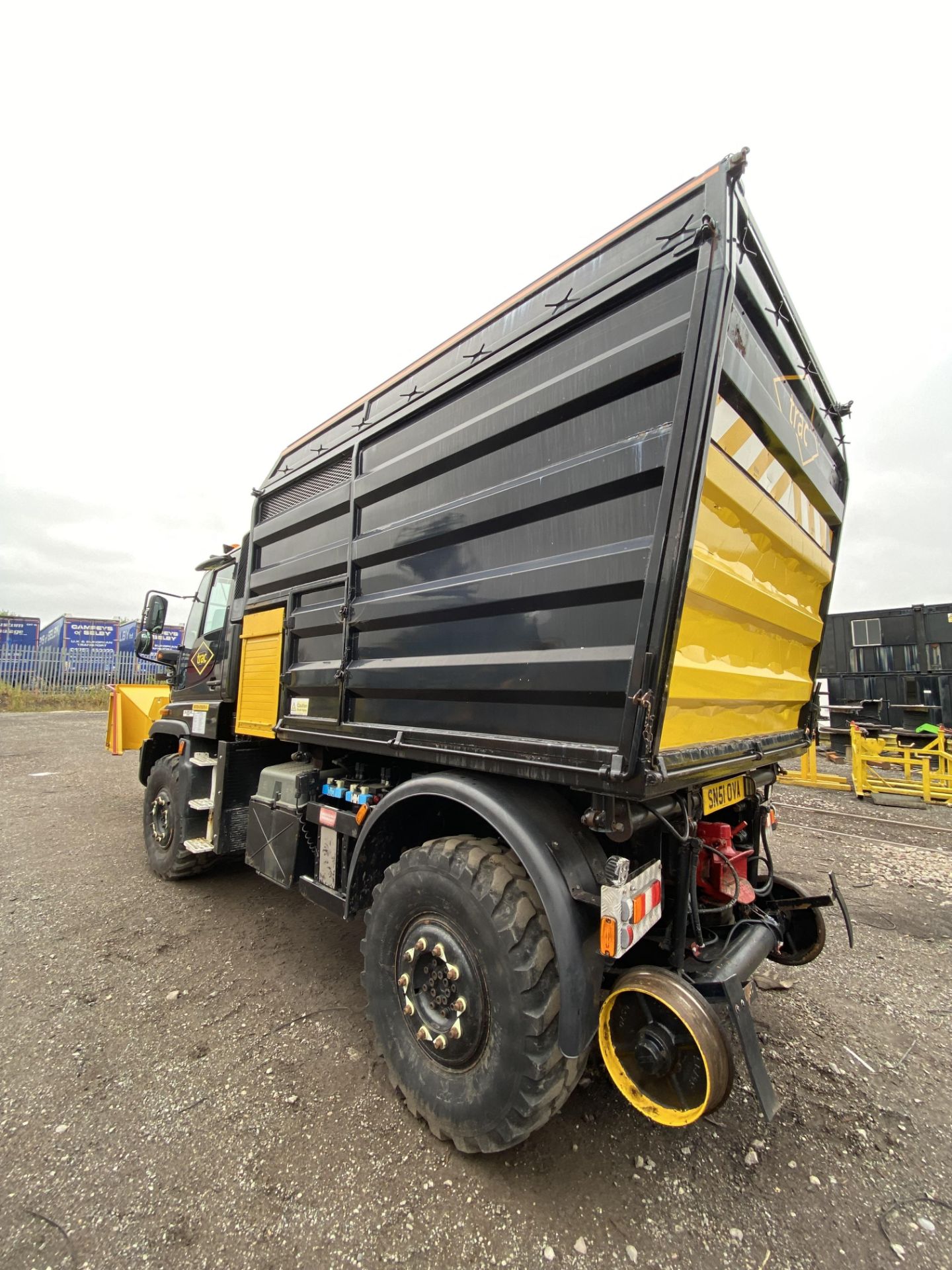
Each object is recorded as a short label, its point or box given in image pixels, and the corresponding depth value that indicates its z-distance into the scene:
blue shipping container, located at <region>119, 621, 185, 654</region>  26.49
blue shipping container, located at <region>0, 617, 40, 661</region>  24.48
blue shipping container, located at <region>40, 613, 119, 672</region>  25.36
